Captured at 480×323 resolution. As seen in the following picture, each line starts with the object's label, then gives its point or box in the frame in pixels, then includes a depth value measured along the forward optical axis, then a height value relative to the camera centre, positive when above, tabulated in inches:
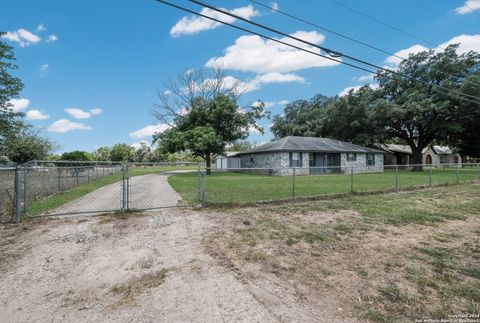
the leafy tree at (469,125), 1013.2 +153.7
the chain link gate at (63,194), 308.9 -50.1
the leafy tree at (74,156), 1380.0 +33.4
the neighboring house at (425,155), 1705.2 +43.9
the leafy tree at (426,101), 1120.8 +245.5
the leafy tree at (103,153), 2617.4 +93.6
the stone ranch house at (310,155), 1050.1 +28.7
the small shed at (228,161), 1435.2 +8.1
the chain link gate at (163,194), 352.7 -50.5
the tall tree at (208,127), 1038.4 +142.0
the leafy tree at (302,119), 1550.2 +260.5
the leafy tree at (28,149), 911.7 +47.5
